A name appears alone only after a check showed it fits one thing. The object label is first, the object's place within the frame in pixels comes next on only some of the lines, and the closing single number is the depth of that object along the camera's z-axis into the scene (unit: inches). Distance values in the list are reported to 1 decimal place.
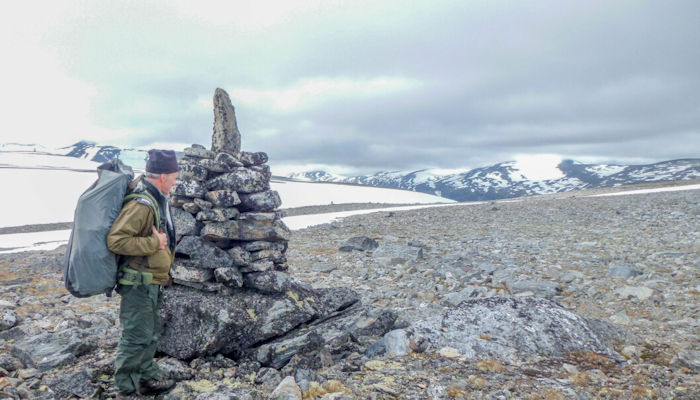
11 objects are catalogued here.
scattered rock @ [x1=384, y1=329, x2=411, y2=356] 277.7
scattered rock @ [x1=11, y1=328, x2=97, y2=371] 258.8
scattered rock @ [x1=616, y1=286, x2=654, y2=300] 378.9
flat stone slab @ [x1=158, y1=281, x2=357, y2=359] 267.3
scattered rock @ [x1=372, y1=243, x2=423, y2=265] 606.2
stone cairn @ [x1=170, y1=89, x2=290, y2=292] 302.5
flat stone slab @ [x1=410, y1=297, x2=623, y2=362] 271.9
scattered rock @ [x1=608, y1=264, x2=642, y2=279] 449.3
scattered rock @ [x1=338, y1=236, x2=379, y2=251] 722.2
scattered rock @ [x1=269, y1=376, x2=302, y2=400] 220.7
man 202.1
